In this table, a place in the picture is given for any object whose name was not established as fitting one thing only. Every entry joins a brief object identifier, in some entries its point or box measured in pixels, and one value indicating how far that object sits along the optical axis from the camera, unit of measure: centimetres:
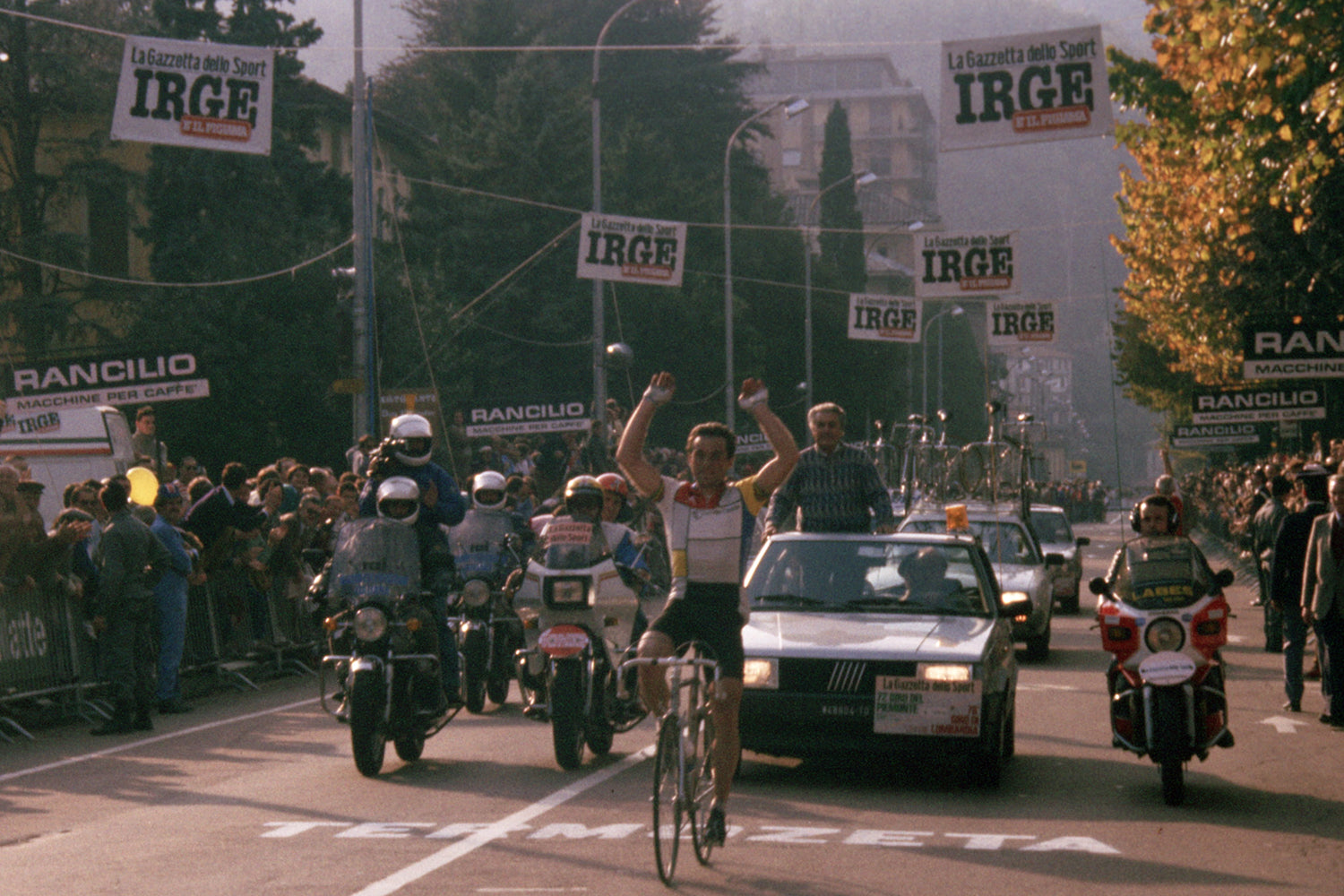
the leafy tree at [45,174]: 4084
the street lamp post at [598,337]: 3594
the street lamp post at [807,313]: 5875
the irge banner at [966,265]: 3042
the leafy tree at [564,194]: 5294
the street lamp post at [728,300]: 4816
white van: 2541
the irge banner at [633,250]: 3055
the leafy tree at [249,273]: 3959
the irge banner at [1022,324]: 3734
